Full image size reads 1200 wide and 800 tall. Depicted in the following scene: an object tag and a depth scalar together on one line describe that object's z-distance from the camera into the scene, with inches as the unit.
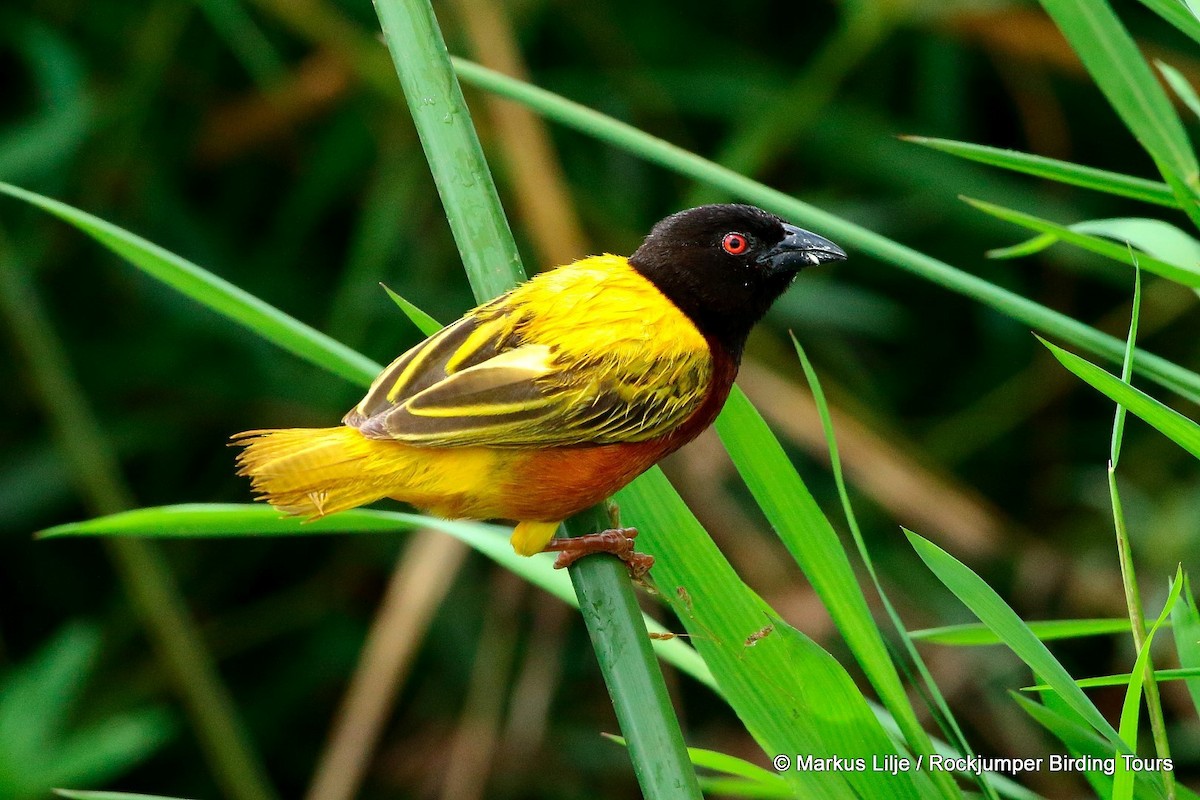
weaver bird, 172.2
